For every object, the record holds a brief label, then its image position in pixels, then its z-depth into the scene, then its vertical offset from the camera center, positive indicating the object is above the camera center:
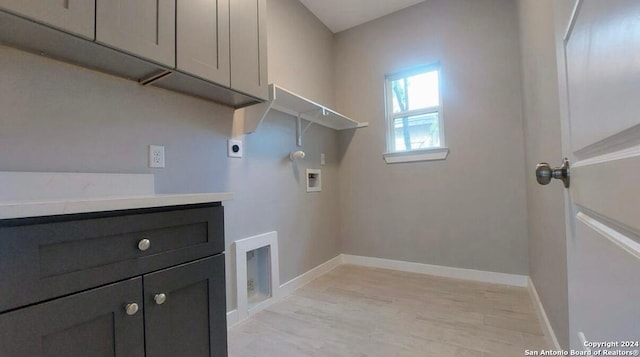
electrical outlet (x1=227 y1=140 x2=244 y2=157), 1.85 +0.26
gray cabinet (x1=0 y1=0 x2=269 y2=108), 0.91 +0.58
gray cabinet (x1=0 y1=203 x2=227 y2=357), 0.65 -0.27
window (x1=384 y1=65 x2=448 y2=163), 2.74 +0.67
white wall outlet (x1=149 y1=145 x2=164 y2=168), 1.42 +0.17
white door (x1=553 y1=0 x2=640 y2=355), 0.32 +0.02
